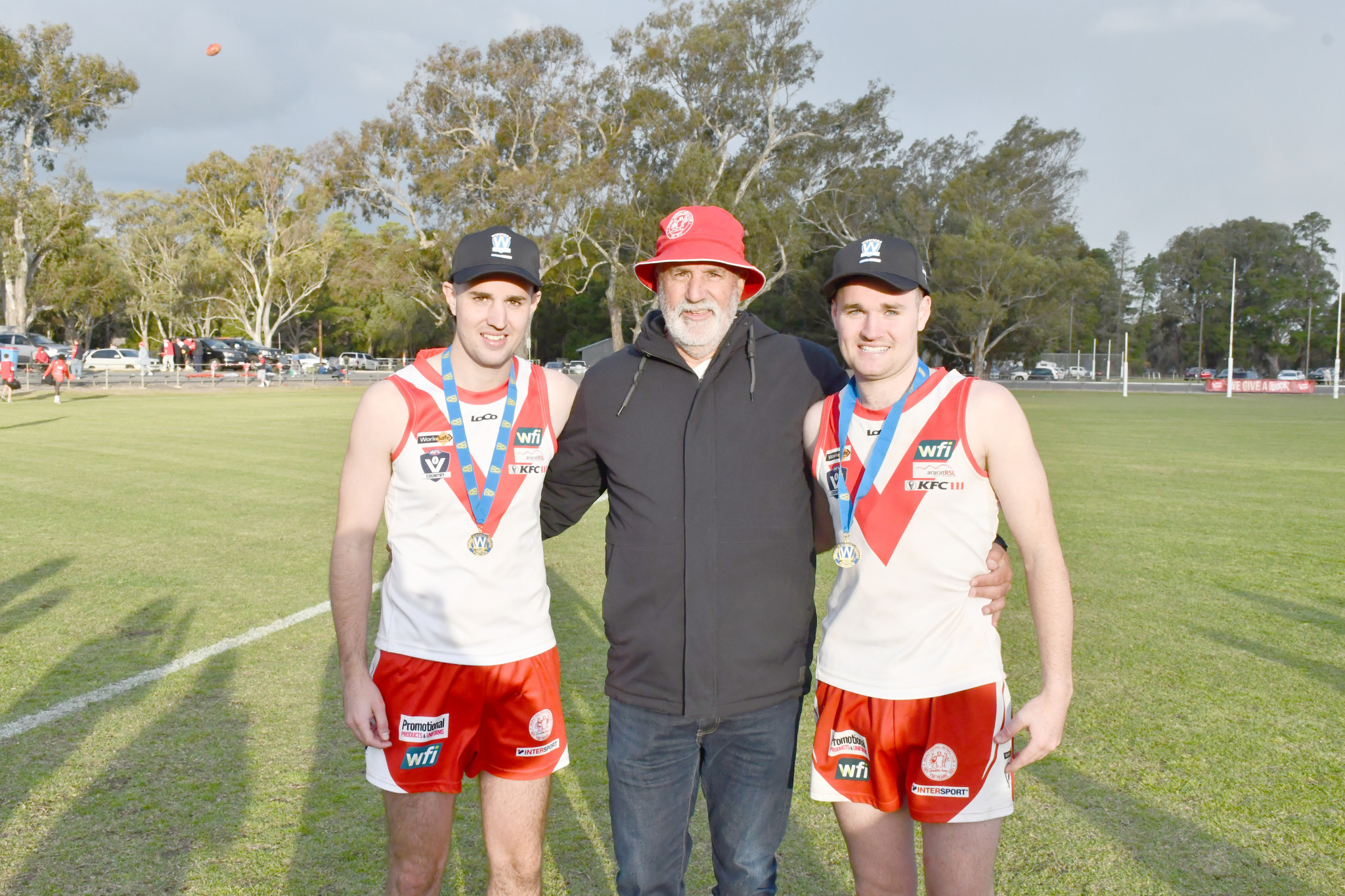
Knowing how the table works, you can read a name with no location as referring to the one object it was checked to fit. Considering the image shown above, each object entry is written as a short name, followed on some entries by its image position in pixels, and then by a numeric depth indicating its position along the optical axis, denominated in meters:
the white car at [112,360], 55.94
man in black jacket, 2.80
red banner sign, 53.16
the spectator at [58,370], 30.19
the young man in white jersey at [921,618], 2.52
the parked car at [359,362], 69.92
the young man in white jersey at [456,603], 2.80
